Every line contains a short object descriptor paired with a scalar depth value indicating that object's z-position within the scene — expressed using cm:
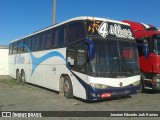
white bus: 580
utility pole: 1129
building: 1602
